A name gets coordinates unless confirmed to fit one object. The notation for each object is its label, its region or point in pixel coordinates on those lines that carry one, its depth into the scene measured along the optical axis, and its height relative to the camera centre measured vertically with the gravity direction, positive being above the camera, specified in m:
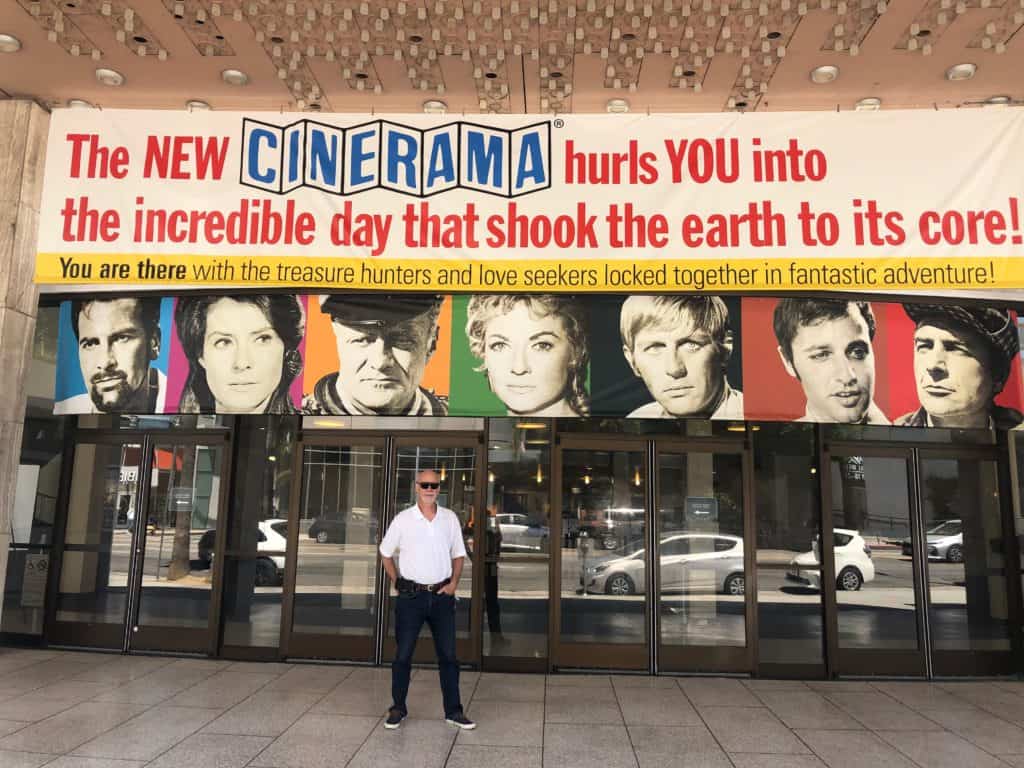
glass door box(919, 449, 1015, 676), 7.08 -0.56
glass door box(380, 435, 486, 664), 7.07 +0.06
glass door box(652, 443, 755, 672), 7.01 -0.57
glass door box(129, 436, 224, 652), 7.39 -0.56
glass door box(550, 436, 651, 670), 7.01 -0.55
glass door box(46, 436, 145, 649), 7.50 -0.54
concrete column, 6.91 +2.17
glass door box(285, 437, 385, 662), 7.30 -0.41
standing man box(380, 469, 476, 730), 5.34 -0.62
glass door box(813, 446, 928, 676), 7.00 -0.58
